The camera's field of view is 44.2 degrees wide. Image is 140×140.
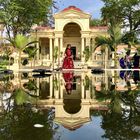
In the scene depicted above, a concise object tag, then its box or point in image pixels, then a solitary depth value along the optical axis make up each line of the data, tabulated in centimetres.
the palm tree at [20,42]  1581
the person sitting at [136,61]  1501
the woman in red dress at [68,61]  1453
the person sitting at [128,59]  1521
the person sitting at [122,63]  1539
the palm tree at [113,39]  1602
